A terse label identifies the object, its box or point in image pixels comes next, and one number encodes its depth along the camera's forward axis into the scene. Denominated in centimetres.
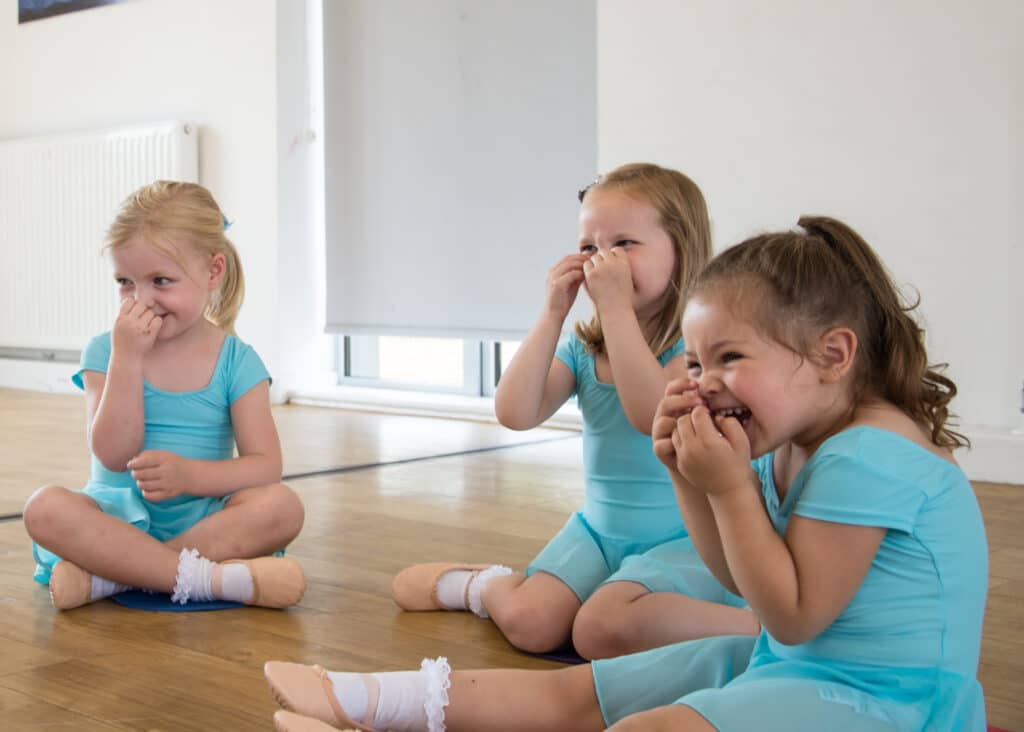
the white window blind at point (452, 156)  354
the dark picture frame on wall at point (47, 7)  480
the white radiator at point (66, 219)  447
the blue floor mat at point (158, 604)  156
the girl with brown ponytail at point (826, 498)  88
